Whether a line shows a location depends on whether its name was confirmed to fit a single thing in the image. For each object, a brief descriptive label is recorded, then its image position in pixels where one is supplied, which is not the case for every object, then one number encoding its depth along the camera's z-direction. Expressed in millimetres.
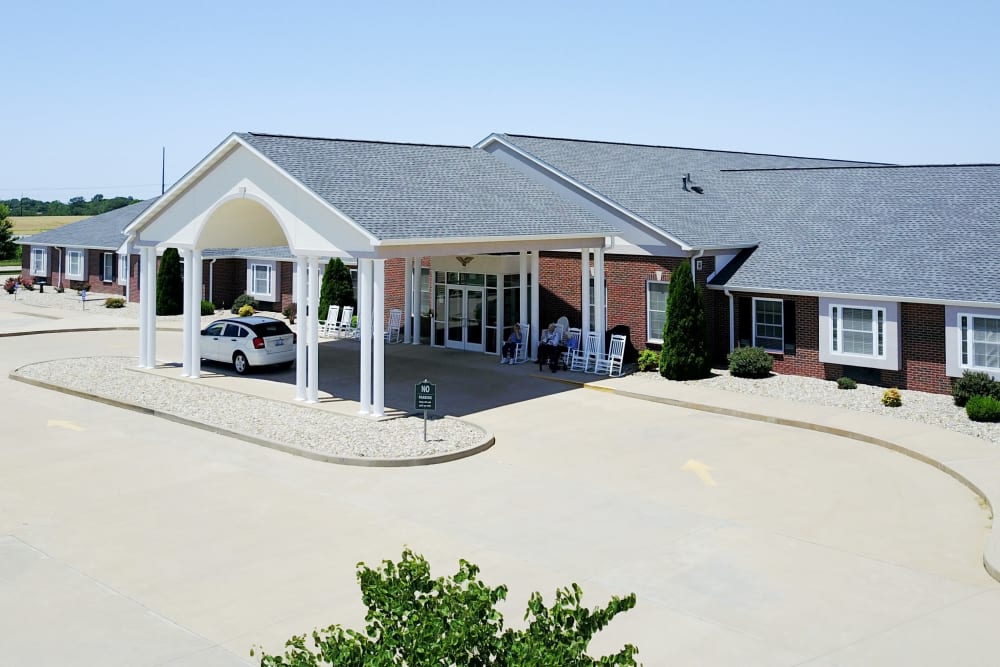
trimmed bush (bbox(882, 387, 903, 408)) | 22234
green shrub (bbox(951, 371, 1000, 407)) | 21438
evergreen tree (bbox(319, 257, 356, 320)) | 36500
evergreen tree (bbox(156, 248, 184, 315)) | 41219
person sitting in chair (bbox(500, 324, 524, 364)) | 28344
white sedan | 26938
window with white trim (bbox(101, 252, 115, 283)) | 48156
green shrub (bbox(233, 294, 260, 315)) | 41406
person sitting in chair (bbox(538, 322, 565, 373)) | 27016
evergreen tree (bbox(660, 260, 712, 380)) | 25453
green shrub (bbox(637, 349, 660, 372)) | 26859
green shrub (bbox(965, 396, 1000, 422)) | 20422
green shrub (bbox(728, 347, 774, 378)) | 25266
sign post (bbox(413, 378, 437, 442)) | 18859
